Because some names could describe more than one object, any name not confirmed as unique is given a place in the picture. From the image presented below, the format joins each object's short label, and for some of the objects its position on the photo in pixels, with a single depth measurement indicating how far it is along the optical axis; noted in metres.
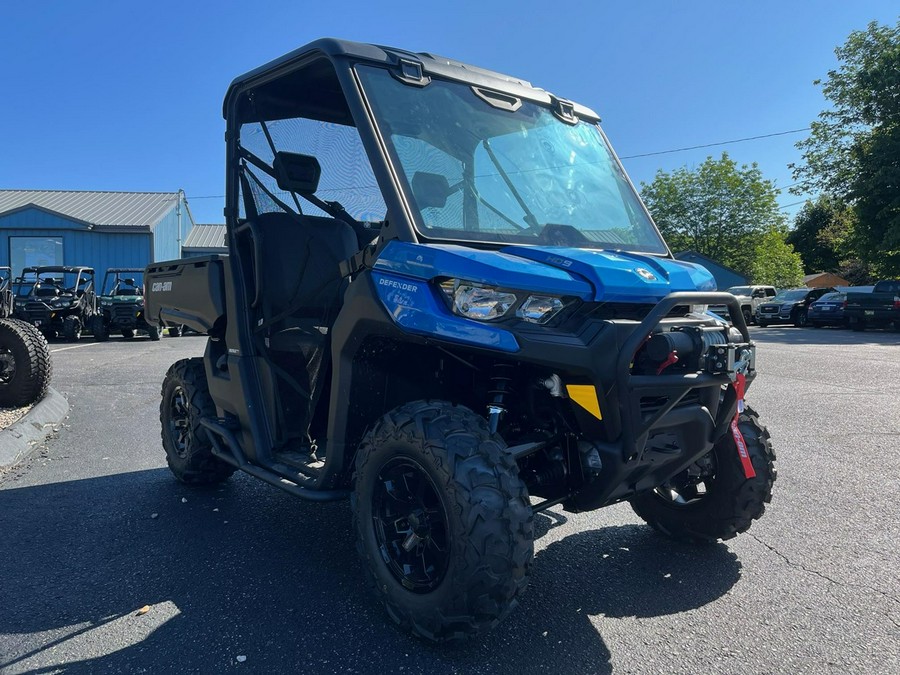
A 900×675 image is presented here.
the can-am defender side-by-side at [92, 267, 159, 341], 19.95
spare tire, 7.21
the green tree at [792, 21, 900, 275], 26.08
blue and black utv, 2.49
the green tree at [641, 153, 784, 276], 42.22
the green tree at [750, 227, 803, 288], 42.88
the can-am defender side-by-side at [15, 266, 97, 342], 18.95
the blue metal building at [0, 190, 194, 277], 28.16
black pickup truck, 23.11
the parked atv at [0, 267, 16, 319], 10.23
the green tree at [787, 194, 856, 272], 60.84
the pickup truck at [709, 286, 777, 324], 29.62
